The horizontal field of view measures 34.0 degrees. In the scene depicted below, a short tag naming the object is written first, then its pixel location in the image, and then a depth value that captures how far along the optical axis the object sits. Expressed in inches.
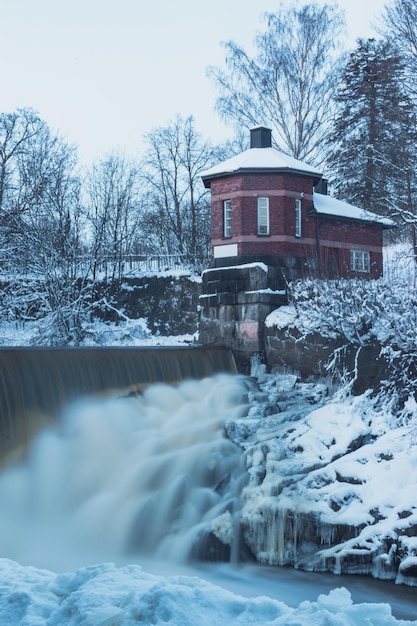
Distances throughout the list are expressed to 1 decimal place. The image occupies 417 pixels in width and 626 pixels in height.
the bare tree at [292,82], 1100.5
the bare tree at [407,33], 747.4
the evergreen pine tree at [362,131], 1034.7
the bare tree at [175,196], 1501.0
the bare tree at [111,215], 998.4
